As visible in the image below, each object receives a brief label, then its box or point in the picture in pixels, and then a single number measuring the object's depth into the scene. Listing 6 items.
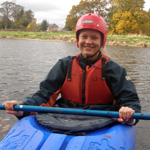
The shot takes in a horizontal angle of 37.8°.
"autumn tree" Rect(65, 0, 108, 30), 40.88
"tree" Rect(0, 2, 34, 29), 46.06
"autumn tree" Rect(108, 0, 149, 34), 31.91
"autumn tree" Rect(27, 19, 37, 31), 45.49
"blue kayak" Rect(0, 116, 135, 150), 1.79
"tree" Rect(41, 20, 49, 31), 47.12
